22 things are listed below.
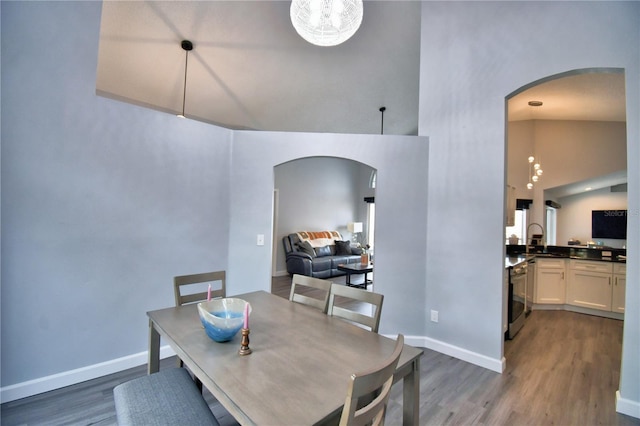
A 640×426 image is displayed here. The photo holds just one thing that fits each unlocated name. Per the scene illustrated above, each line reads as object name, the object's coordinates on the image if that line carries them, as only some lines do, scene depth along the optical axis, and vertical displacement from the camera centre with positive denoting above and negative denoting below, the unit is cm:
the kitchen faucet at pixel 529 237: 561 -15
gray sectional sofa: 679 -79
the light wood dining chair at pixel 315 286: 205 -50
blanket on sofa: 755 -44
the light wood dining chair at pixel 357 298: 178 -50
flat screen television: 630 +16
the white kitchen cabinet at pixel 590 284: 448 -81
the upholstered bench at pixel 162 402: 128 -84
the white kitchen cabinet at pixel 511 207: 480 +34
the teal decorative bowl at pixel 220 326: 143 -52
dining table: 102 -61
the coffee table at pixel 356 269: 595 -91
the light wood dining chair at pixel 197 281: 209 -48
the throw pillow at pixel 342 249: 780 -70
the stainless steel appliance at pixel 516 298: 354 -85
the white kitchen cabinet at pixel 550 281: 483 -82
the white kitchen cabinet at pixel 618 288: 434 -80
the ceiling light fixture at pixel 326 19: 198 +136
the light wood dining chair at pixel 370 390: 88 -51
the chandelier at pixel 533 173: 518 +101
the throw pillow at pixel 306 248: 712 -65
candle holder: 137 -56
